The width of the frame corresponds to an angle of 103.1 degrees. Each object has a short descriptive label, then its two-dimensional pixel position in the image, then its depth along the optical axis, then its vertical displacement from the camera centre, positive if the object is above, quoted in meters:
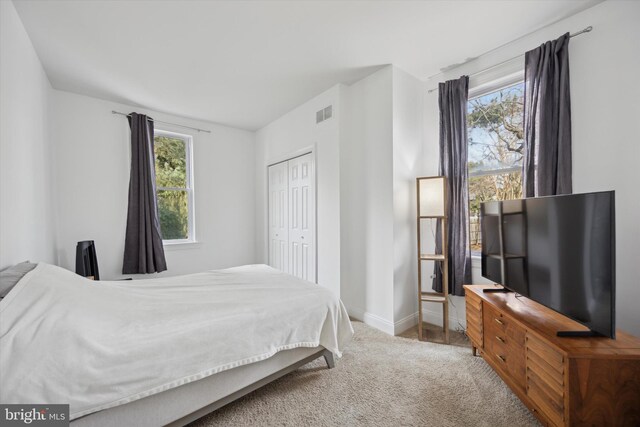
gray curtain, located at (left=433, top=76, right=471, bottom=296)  2.55 +0.38
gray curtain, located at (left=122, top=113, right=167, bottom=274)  3.38 +0.07
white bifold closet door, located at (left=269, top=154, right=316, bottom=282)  3.48 -0.08
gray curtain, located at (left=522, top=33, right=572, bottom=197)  1.97 +0.71
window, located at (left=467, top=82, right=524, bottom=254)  2.38 +0.61
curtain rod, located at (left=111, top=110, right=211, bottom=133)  3.36 +1.34
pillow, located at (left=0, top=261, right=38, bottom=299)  1.24 -0.33
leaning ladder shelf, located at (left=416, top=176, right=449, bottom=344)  2.46 -0.54
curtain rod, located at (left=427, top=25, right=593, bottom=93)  1.90 +1.35
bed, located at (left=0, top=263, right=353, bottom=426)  1.00 -0.64
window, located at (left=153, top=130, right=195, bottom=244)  3.86 +0.42
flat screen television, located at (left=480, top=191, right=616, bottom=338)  1.29 -0.27
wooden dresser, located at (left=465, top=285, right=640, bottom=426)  1.19 -0.83
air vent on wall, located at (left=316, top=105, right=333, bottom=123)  3.12 +1.23
